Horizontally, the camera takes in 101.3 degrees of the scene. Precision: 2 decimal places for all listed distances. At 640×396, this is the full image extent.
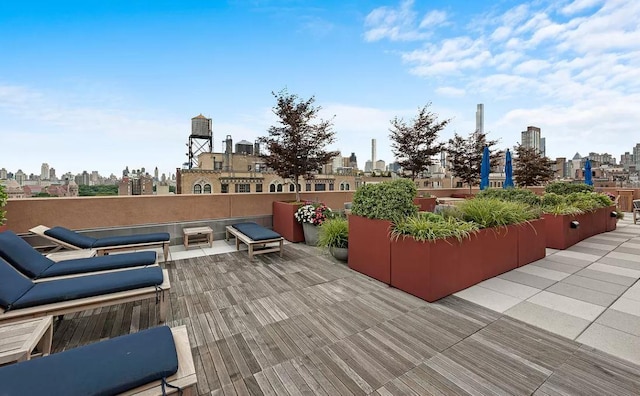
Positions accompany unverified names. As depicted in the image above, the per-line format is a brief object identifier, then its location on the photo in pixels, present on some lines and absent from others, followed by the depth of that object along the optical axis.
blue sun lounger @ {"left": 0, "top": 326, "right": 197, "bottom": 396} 1.31
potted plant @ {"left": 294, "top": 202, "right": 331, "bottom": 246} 6.28
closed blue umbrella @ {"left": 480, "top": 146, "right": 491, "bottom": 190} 9.95
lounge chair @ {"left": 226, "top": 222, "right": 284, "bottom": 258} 5.31
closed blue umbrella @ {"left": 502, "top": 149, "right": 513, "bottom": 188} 10.15
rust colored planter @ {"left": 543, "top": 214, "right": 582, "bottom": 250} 5.80
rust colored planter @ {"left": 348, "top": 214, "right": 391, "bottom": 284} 3.89
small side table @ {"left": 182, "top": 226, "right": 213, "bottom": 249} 5.98
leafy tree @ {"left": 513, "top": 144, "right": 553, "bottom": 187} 15.54
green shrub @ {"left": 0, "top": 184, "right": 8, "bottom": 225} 4.23
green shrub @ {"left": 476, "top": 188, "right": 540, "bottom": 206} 6.46
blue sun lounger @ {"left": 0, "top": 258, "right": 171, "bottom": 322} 2.26
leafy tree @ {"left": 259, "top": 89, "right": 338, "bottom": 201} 7.45
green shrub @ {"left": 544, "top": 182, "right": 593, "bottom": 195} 8.70
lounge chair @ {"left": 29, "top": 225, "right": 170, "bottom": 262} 4.43
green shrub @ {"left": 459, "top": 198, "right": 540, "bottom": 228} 4.14
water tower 38.09
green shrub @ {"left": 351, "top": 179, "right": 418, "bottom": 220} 3.96
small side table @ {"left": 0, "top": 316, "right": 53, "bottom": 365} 1.66
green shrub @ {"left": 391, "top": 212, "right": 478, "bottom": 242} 3.37
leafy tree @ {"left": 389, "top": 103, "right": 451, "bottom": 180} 11.55
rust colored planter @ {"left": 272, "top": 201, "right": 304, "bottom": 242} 6.74
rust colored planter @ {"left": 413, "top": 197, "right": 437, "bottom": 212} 9.72
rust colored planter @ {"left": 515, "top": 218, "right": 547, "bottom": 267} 4.63
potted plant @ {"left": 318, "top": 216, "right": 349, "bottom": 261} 5.00
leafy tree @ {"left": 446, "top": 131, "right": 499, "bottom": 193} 13.58
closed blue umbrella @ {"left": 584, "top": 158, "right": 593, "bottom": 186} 12.01
